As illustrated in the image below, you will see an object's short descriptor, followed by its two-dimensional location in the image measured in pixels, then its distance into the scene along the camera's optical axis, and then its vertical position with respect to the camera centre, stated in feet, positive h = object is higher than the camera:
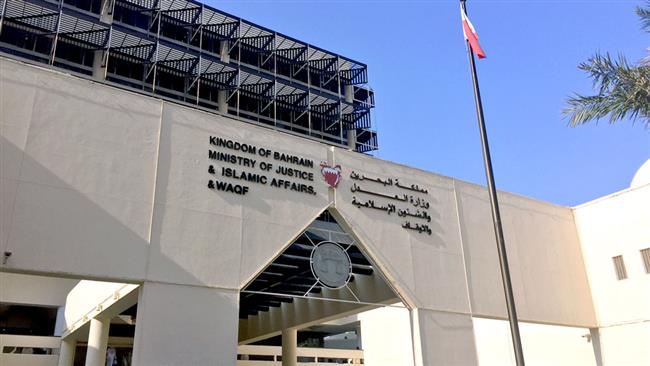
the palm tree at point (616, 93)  48.34 +25.67
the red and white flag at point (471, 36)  41.88 +26.23
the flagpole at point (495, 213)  33.83 +12.05
